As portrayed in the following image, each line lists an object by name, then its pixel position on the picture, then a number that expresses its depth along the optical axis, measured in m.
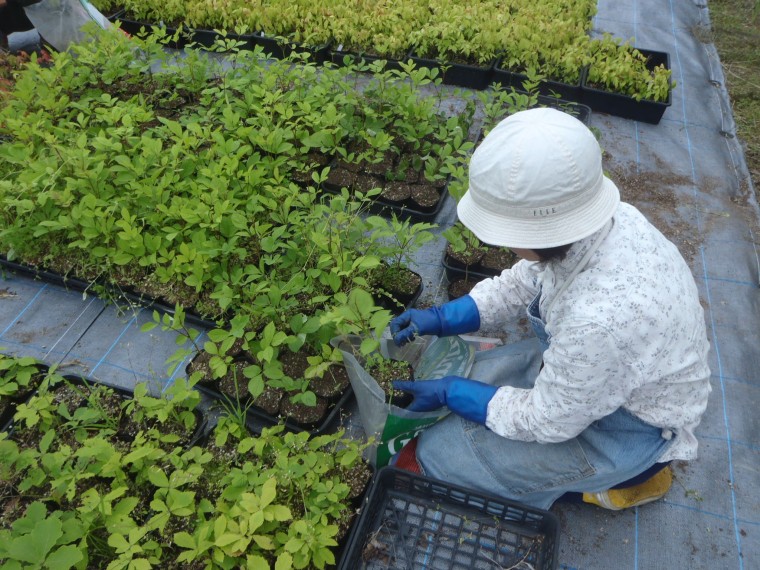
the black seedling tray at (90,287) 2.44
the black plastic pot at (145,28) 4.34
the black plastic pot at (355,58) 3.88
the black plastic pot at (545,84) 3.60
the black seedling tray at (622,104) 3.46
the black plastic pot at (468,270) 2.51
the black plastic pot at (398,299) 2.43
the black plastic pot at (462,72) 3.75
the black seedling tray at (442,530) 1.70
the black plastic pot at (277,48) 4.05
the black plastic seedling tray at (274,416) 2.04
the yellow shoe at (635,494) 1.85
